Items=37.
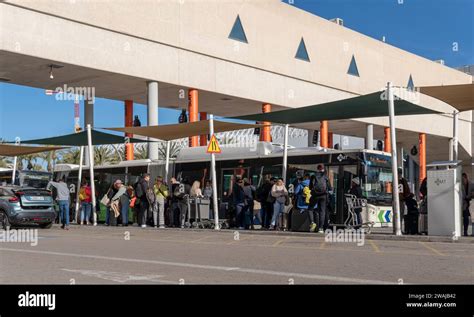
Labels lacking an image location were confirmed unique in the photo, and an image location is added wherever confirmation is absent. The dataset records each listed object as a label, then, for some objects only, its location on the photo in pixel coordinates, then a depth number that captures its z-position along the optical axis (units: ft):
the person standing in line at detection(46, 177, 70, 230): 73.77
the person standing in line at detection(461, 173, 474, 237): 58.54
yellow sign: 68.95
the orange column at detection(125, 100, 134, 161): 113.91
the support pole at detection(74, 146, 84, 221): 94.72
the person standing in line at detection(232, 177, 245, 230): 72.43
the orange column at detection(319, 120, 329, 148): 133.39
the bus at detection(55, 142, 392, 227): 72.64
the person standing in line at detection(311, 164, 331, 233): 61.57
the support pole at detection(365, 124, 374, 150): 146.92
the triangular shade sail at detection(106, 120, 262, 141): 70.90
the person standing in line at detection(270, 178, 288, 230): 68.39
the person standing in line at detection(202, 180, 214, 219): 78.18
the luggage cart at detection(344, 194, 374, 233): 64.39
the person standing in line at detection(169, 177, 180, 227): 77.41
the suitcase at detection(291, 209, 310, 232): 65.82
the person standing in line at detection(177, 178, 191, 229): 76.18
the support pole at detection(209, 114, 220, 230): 70.95
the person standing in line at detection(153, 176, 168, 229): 76.74
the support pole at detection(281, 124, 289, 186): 70.95
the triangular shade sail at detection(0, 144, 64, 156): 96.27
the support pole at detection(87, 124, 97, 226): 82.72
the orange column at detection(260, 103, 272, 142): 117.80
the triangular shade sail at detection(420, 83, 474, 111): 57.11
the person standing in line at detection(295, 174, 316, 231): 65.05
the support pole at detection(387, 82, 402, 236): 56.44
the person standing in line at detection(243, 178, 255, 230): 72.69
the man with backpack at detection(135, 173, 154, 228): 78.84
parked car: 68.59
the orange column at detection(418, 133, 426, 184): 160.68
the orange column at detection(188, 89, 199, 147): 107.55
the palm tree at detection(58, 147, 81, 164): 209.77
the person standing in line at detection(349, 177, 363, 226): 65.57
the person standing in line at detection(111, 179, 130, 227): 82.43
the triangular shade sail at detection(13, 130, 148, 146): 85.33
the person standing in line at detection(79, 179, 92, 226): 86.79
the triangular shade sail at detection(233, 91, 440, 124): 57.47
